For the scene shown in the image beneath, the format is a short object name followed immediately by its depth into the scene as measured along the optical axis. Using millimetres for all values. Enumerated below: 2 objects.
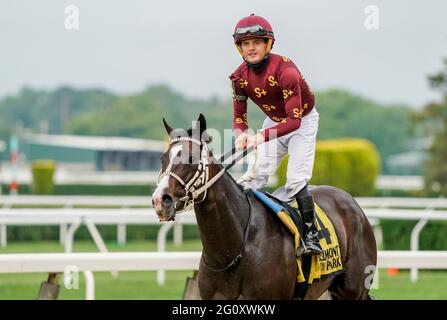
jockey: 10758
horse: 9891
